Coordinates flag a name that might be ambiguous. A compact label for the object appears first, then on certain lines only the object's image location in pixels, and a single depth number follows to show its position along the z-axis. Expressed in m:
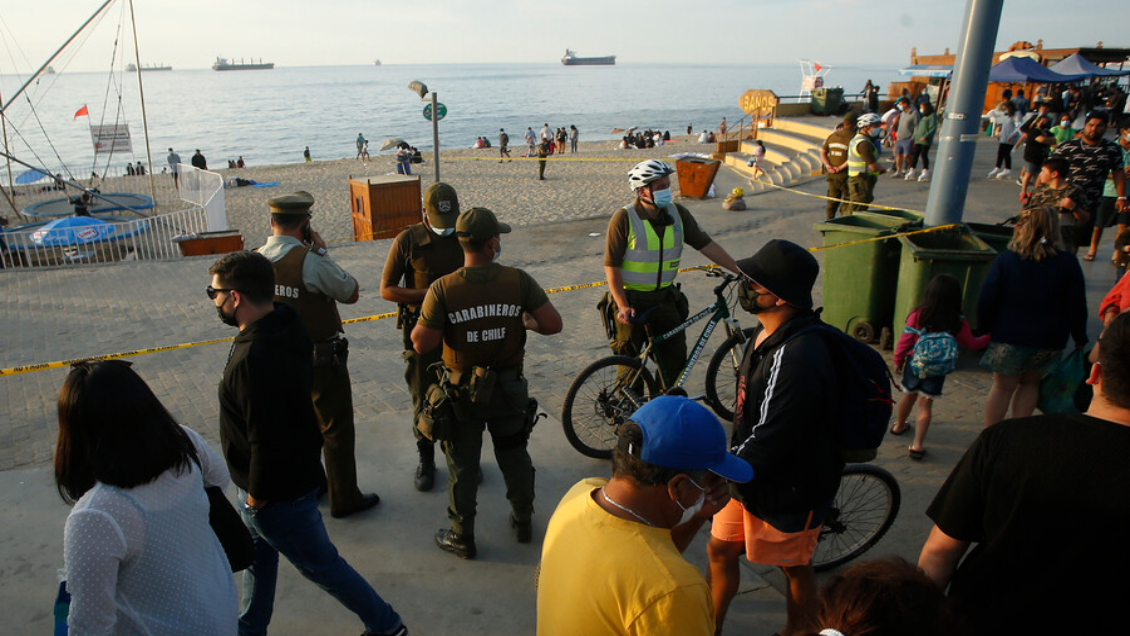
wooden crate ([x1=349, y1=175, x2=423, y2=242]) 14.33
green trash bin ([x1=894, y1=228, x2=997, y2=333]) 5.96
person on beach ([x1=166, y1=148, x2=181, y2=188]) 33.21
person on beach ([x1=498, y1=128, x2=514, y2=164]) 40.28
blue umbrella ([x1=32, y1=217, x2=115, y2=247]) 15.15
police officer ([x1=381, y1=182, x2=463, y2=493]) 4.56
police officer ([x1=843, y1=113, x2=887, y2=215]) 10.55
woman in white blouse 1.91
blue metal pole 6.19
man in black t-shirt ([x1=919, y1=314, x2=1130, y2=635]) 1.79
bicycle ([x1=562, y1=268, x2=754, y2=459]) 4.96
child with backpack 4.56
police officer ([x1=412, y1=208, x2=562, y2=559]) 3.55
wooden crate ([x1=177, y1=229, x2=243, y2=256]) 14.17
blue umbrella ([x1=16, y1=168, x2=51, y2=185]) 34.84
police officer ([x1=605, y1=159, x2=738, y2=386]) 4.81
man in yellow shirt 1.66
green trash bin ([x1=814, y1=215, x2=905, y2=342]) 6.55
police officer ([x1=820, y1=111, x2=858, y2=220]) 11.28
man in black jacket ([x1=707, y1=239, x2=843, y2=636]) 2.63
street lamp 12.09
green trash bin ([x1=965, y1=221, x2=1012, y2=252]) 6.76
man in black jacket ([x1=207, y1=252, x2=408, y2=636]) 2.74
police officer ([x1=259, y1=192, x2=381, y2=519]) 3.91
